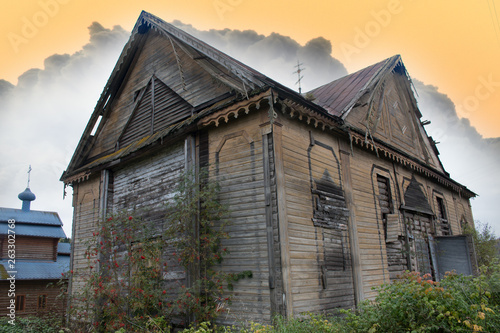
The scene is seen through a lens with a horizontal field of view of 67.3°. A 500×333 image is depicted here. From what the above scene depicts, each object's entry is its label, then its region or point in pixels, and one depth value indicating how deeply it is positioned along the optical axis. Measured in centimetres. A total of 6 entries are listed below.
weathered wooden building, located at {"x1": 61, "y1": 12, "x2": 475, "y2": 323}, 851
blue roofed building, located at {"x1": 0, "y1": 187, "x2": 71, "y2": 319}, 2184
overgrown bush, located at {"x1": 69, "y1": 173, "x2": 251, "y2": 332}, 863
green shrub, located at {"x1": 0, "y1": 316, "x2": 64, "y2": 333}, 1355
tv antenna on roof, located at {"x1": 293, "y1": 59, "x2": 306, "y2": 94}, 1827
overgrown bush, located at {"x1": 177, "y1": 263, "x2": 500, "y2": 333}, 506
